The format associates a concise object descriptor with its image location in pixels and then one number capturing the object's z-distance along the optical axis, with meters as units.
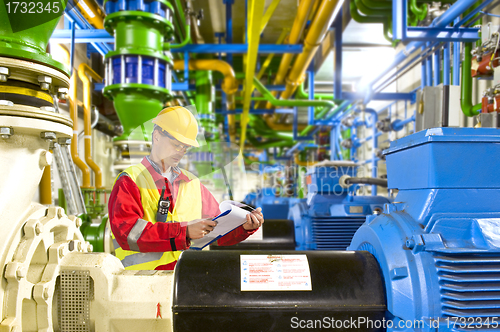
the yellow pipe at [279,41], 3.81
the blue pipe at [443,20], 2.05
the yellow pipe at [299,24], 2.67
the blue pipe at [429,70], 3.21
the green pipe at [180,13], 2.90
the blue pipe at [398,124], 3.95
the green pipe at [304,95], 5.12
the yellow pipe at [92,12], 2.59
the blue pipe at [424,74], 3.31
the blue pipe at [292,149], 8.47
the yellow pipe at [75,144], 2.58
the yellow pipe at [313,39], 2.53
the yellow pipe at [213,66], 3.64
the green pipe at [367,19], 3.27
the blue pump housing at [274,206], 4.69
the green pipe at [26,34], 0.79
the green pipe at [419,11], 2.86
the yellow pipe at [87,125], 2.94
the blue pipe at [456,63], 2.60
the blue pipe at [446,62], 2.74
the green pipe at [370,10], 3.07
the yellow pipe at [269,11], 2.20
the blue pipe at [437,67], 2.99
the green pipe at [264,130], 7.55
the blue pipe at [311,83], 4.57
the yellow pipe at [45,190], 2.04
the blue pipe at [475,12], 2.23
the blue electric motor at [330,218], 2.45
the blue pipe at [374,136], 4.37
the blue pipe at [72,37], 2.37
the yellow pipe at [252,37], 2.00
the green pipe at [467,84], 2.54
